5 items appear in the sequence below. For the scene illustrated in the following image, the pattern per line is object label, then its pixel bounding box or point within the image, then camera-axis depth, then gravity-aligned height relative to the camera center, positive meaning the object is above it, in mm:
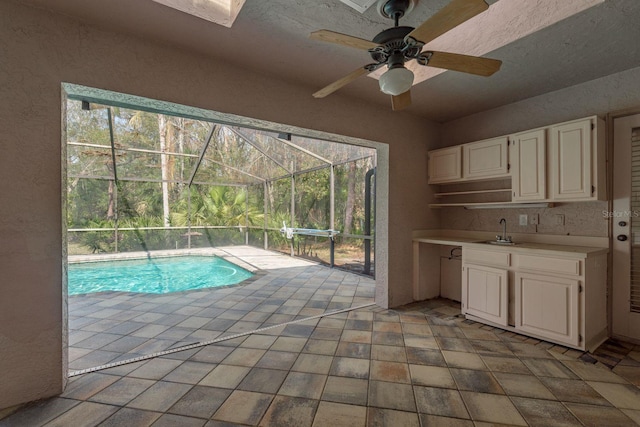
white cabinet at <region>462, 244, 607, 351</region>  2289 -763
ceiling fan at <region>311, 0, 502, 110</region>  1433 +931
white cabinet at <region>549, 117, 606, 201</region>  2387 +460
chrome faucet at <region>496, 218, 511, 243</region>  3090 -282
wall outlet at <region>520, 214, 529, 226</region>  3072 -91
